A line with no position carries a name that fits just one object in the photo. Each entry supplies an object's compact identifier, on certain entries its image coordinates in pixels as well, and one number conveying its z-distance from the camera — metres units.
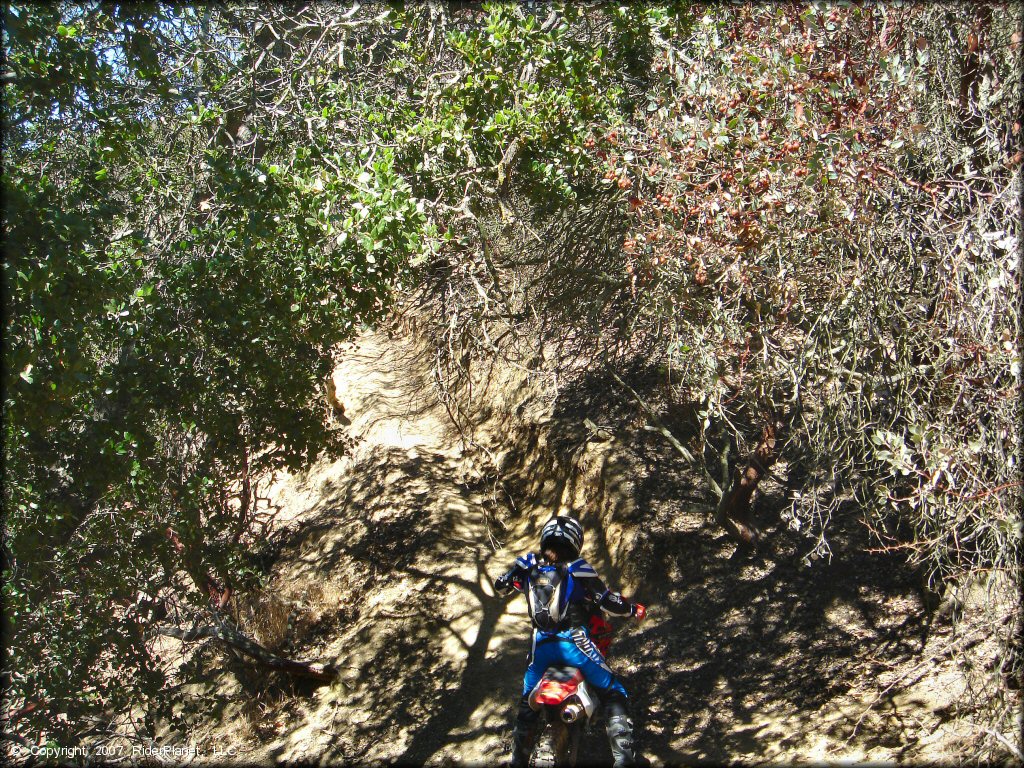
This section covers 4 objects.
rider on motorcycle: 4.47
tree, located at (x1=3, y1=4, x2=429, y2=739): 4.48
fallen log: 6.70
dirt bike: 4.26
